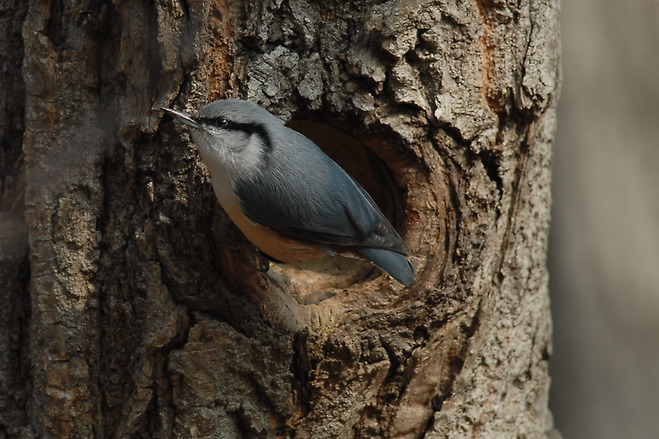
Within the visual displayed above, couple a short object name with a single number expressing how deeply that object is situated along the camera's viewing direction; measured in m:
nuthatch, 4.19
